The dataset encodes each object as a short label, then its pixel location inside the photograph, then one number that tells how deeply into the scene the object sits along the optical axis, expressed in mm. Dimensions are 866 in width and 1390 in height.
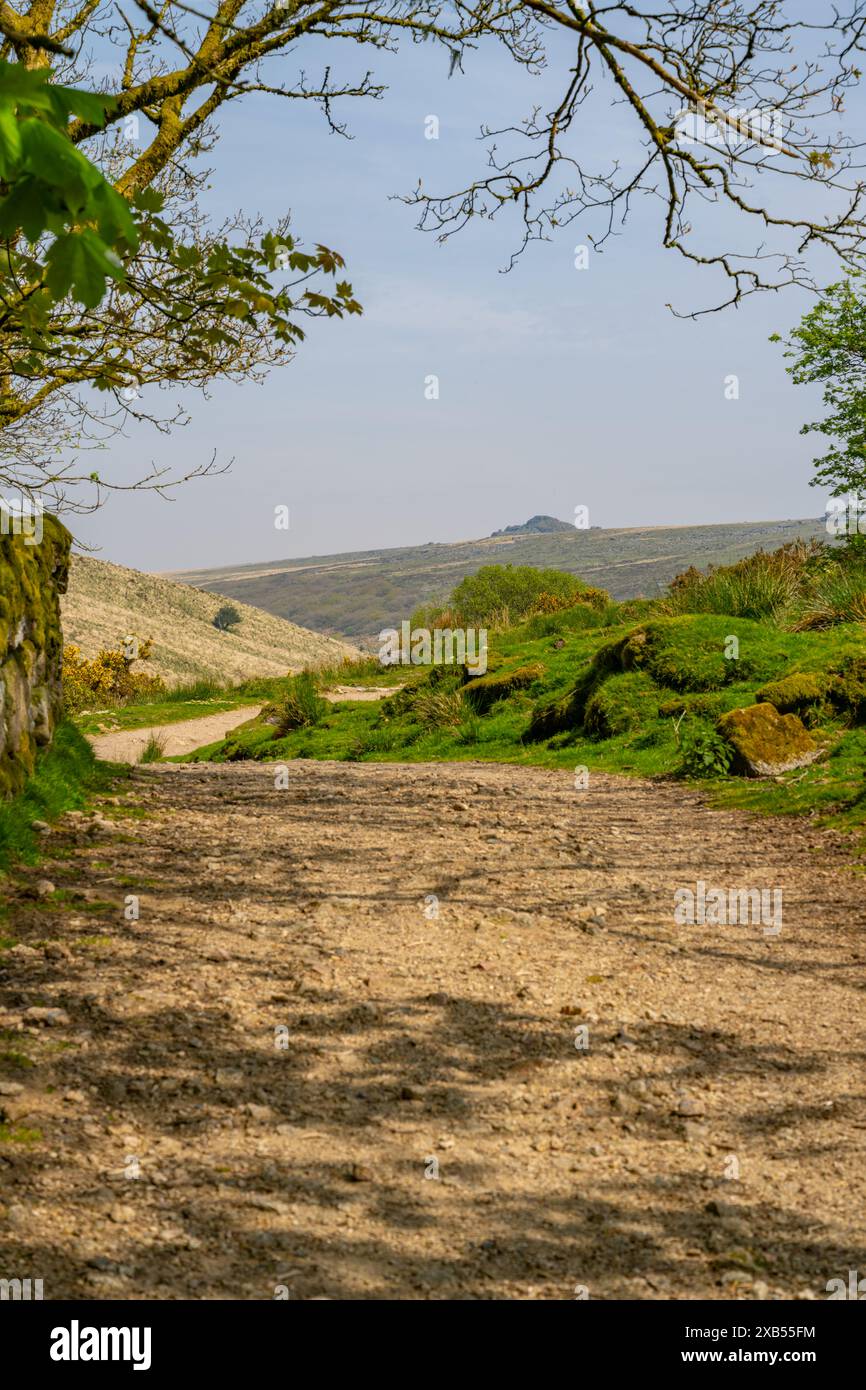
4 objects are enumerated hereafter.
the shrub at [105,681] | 26000
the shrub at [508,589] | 32438
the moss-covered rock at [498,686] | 15898
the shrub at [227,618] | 50562
